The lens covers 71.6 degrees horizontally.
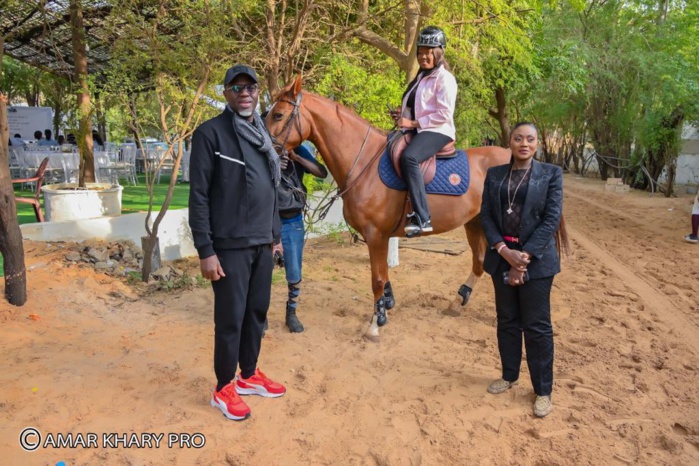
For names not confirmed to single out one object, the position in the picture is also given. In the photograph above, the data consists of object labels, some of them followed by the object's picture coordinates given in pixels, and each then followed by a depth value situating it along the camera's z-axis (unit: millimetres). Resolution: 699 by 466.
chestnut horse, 4547
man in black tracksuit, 2836
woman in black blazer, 3148
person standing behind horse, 4562
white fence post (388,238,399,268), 7172
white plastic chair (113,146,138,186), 13348
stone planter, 7402
